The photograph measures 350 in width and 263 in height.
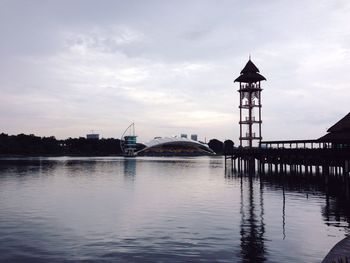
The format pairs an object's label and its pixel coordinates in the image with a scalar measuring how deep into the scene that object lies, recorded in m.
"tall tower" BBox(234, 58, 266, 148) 100.88
